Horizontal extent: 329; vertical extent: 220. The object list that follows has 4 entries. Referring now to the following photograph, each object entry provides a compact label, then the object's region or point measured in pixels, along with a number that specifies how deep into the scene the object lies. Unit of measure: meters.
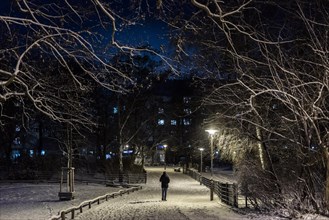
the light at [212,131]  27.21
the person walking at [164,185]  26.30
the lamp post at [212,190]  25.79
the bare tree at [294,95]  13.62
